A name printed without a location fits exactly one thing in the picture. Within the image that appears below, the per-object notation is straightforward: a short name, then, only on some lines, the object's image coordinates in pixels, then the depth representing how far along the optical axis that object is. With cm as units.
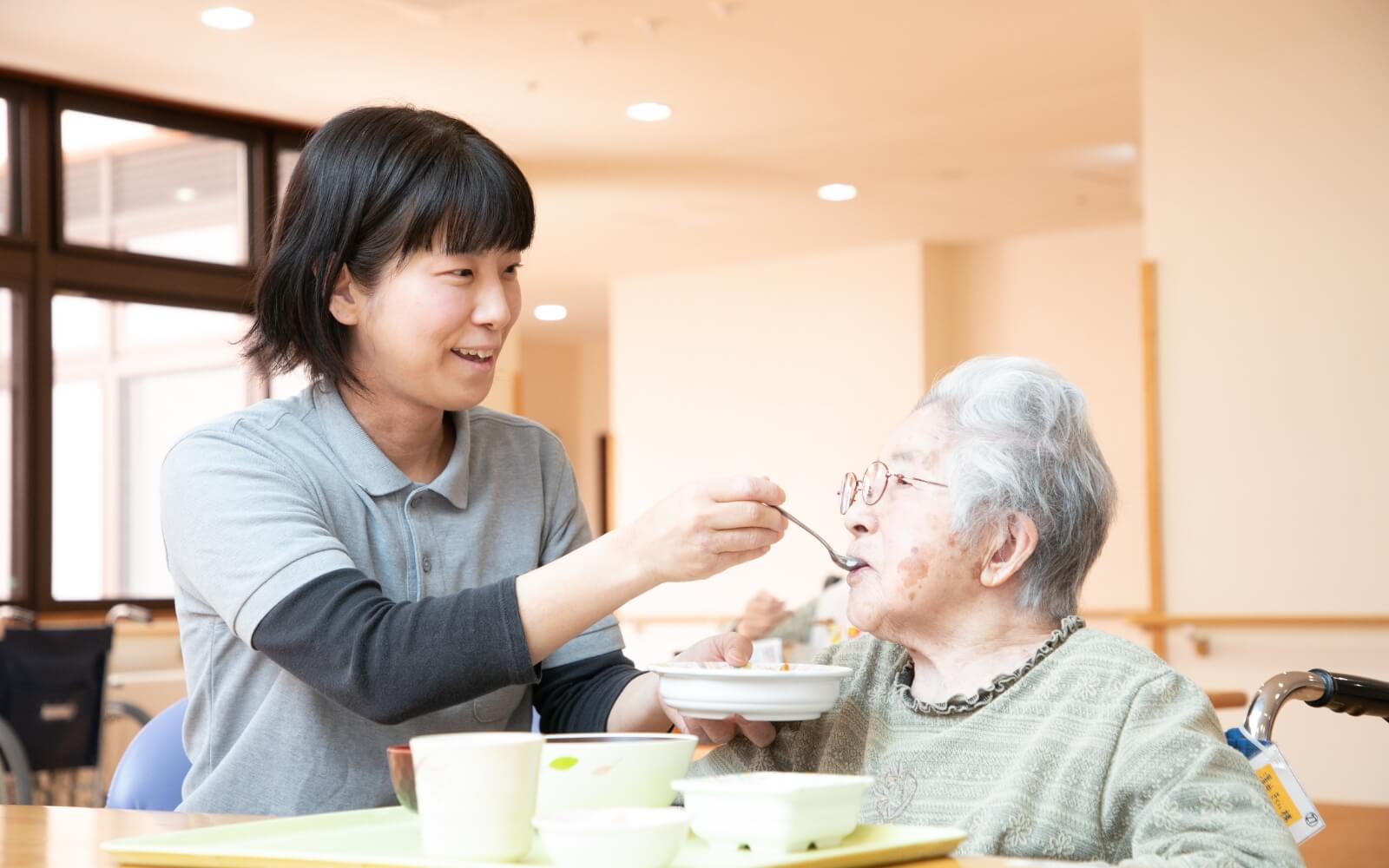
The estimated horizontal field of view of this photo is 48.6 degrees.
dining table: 105
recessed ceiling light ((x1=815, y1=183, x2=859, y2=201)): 807
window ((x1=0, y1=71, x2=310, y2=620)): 638
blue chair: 178
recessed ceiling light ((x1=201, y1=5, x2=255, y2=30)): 538
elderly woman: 131
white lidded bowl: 93
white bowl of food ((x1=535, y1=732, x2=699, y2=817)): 104
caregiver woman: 133
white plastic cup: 92
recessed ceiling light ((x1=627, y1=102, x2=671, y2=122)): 661
